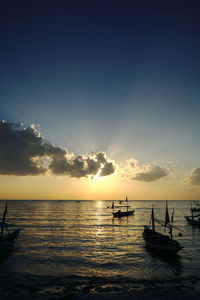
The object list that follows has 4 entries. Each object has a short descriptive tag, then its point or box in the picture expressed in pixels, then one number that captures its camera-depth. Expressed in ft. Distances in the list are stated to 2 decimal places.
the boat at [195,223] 206.75
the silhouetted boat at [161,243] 96.84
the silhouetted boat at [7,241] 96.58
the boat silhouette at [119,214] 319.08
